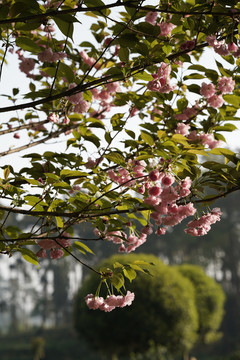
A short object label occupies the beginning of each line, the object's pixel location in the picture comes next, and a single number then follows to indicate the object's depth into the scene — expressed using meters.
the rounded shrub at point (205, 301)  14.40
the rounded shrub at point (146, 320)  9.99
